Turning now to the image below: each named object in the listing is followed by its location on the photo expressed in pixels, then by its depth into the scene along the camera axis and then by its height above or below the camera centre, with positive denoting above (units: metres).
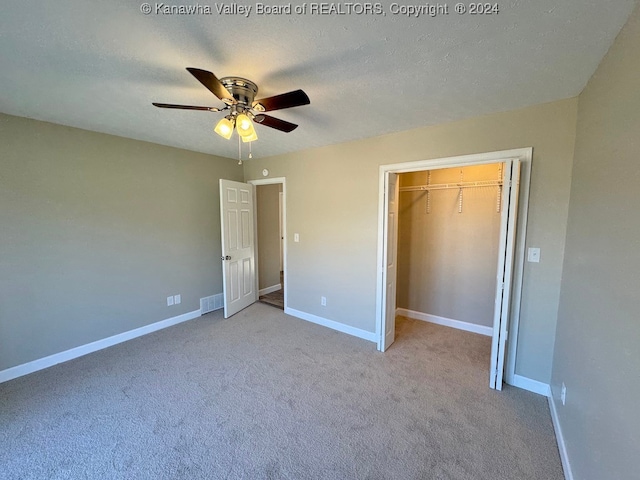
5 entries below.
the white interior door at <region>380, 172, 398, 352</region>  2.87 -0.48
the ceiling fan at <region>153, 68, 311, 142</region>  1.51 +0.69
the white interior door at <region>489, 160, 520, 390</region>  2.09 -0.44
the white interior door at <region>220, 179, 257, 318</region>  3.71 -0.43
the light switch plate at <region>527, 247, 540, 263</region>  2.17 -0.30
